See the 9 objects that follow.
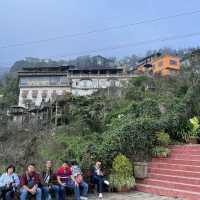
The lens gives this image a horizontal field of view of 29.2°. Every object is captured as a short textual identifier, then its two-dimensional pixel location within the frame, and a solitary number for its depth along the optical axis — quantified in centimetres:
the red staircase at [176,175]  1072
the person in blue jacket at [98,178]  1096
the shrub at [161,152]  1311
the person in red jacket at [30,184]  916
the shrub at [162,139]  1359
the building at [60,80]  7944
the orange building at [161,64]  7962
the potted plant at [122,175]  1135
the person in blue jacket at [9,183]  923
